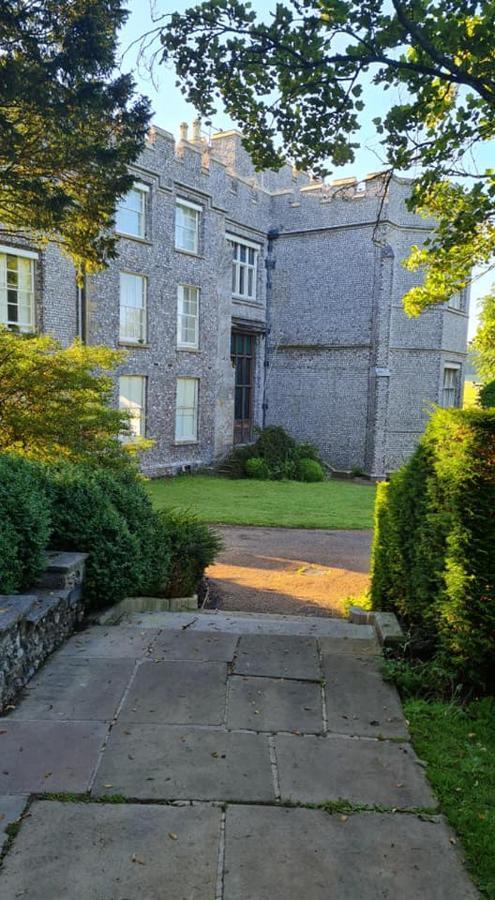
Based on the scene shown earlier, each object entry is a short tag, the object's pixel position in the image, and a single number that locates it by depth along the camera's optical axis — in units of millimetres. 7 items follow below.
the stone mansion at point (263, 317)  20062
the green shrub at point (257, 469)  22406
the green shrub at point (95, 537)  5363
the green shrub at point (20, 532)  4262
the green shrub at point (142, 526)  5969
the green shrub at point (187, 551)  7330
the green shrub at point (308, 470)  22844
